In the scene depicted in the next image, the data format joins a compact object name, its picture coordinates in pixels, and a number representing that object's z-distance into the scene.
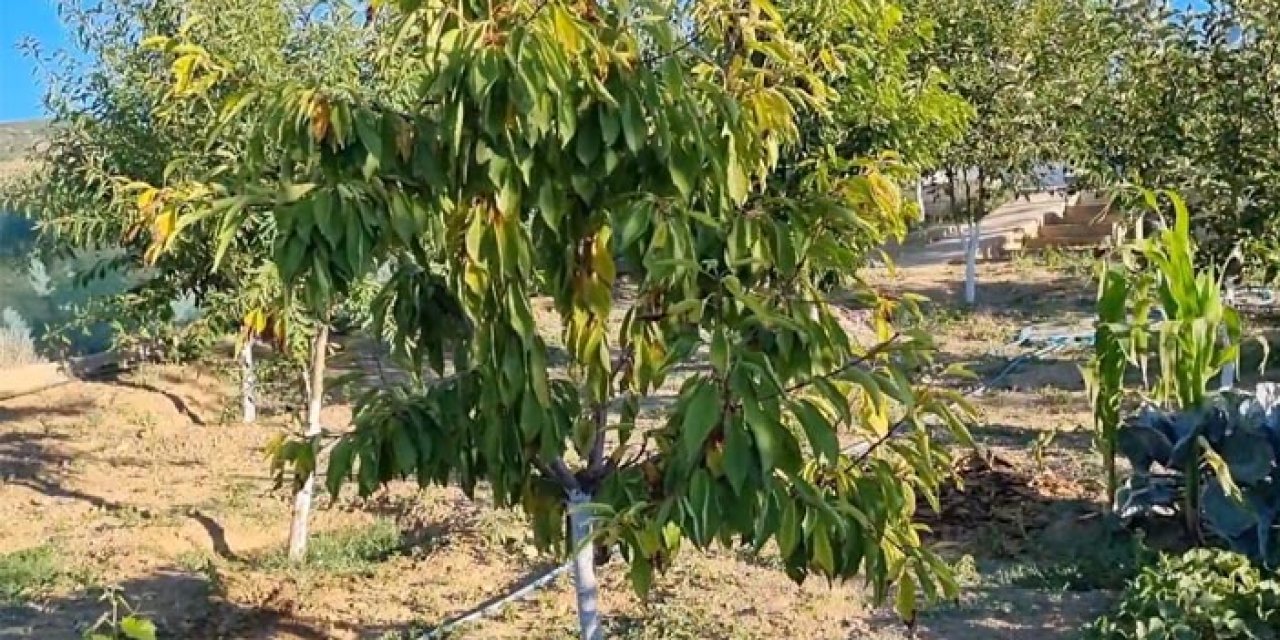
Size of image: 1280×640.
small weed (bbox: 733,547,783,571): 5.18
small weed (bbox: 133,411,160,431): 9.16
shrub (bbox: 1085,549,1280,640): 3.81
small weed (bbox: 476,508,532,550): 5.73
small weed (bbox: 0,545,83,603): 5.46
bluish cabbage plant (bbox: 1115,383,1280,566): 4.51
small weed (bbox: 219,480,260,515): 6.86
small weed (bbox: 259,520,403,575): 5.64
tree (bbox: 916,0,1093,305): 12.38
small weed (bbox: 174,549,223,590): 5.38
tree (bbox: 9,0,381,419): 5.16
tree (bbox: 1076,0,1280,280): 6.45
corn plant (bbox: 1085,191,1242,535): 4.31
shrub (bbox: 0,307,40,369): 12.39
